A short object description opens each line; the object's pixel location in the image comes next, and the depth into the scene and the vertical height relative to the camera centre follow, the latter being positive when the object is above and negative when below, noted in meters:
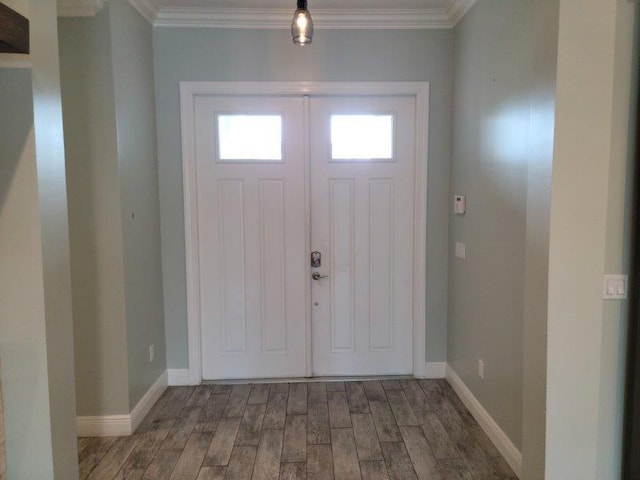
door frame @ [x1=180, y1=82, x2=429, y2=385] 3.13 +0.26
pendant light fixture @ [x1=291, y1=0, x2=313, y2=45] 1.95 +0.91
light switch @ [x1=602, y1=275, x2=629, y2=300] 1.67 -0.30
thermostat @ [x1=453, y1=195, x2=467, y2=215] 2.90 +0.06
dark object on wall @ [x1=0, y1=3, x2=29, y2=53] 1.17 +0.55
